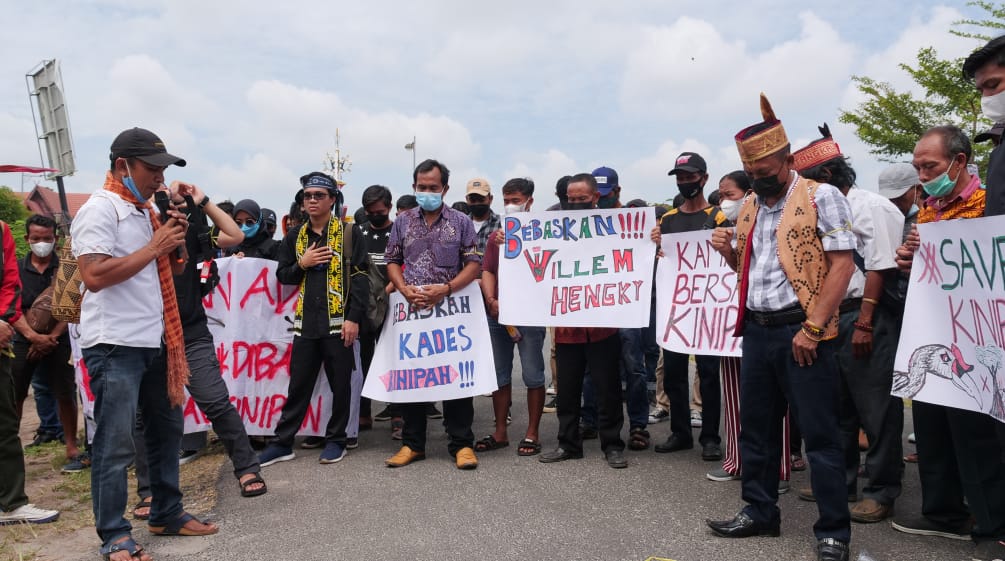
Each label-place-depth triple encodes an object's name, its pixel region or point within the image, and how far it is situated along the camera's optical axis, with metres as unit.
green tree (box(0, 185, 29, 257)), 55.94
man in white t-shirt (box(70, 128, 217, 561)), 3.49
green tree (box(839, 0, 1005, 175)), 16.44
